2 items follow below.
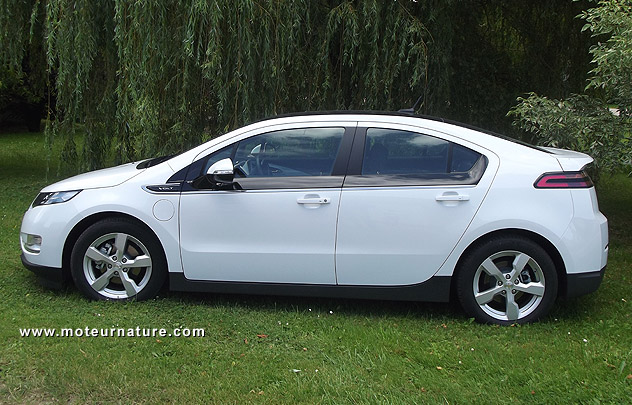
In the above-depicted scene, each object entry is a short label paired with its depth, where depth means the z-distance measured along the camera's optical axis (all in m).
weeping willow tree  6.82
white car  4.60
